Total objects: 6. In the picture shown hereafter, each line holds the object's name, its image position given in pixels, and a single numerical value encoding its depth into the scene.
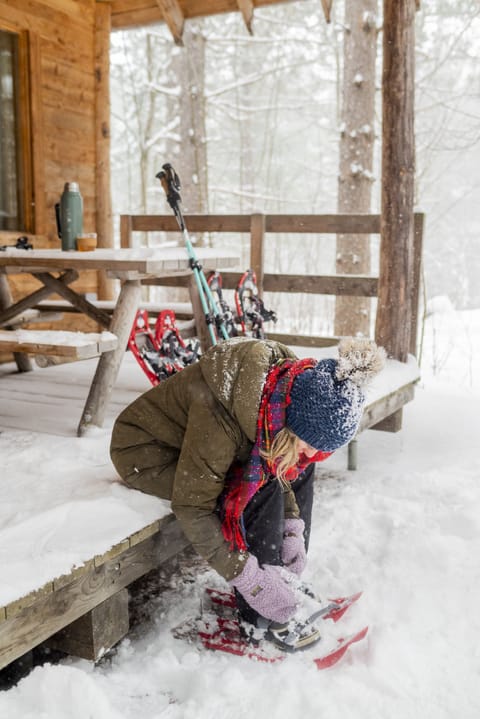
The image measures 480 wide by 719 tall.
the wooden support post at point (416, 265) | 5.34
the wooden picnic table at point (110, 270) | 3.63
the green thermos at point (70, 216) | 4.20
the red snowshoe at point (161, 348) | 4.07
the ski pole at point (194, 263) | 4.23
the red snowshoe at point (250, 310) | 4.82
